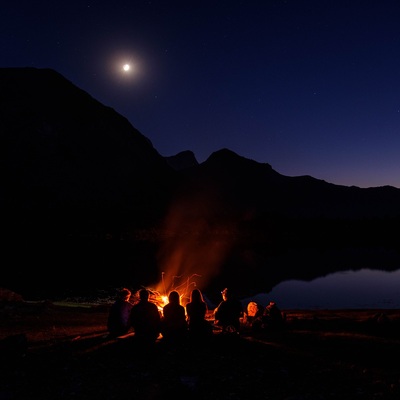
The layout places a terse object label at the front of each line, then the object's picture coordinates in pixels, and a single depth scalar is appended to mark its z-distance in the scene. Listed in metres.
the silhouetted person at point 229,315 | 13.28
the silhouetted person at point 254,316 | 14.60
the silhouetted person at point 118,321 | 12.67
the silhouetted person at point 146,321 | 11.28
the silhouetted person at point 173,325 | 11.66
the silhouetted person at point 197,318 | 11.50
